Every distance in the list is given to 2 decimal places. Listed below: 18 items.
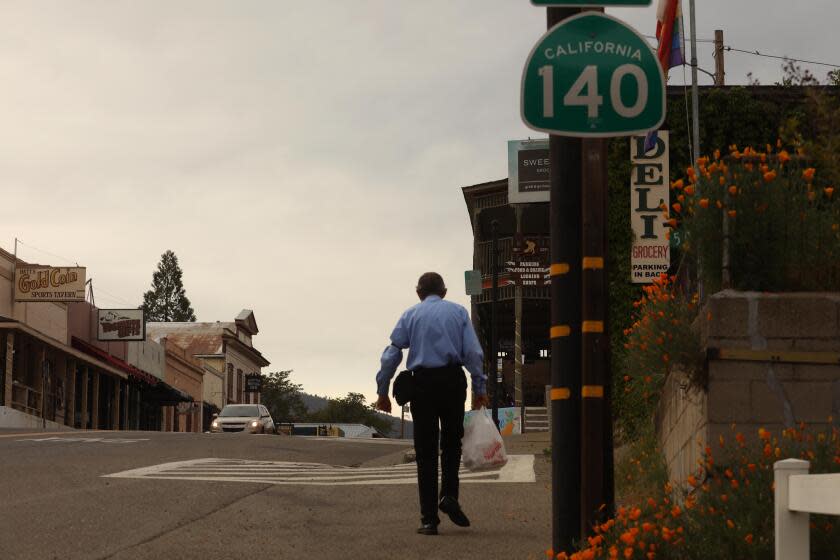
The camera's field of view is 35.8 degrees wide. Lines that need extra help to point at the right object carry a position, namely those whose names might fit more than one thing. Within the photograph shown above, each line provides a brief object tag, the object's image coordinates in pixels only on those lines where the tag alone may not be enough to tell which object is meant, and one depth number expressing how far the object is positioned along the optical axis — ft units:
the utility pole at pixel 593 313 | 20.80
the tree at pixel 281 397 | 348.79
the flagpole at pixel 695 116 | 63.67
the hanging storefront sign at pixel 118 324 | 180.65
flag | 68.23
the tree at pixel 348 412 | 402.93
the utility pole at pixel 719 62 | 149.59
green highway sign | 20.11
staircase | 127.59
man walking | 30.30
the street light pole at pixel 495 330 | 105.50
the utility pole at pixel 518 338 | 136.46
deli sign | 62.34
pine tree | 347.77
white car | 138.21
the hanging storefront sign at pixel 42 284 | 151.74
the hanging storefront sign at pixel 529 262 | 160.97
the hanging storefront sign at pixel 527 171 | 156.35
